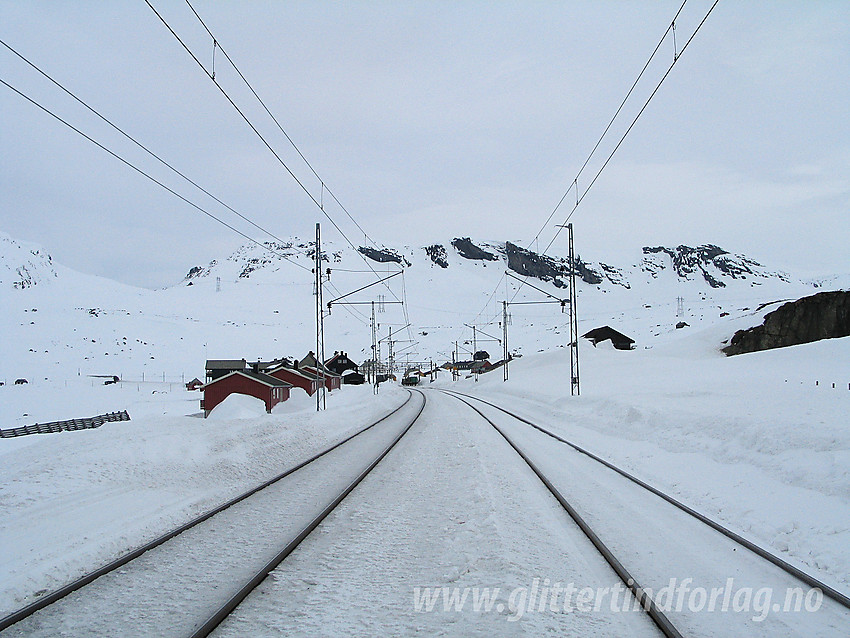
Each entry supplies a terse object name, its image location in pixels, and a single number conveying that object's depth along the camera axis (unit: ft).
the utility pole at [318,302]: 104.43
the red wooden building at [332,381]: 289.49
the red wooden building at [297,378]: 238.33
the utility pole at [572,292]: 108.24
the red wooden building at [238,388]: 180.55
